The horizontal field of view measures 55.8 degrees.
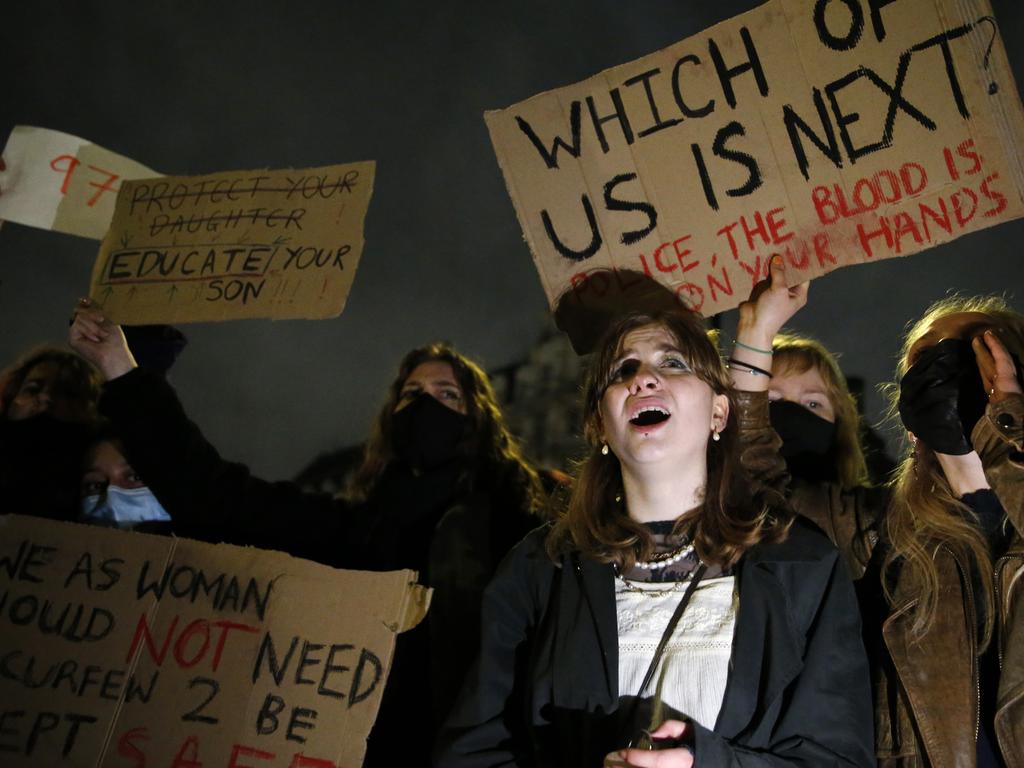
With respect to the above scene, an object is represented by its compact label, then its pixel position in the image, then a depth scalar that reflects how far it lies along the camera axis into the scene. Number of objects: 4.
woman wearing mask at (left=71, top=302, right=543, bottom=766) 2.71
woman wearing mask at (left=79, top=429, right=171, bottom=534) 3.00
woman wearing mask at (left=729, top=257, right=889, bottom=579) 2.19
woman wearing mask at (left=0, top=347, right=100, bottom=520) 2.97
